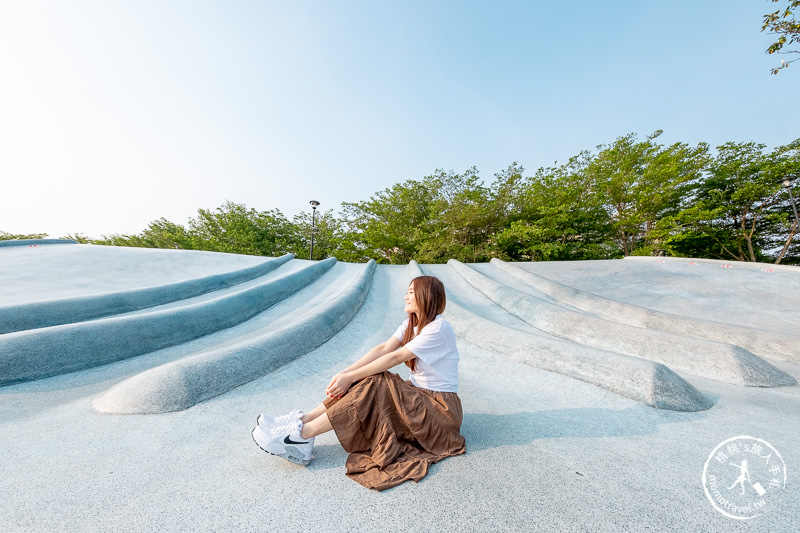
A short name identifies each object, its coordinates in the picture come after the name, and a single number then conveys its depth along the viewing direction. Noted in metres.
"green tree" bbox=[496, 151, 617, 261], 15.15
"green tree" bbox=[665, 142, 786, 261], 15.02
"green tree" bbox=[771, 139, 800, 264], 14.16
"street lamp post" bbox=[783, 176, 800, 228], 11.82
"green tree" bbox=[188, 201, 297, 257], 23.55
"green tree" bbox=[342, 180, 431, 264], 19.30
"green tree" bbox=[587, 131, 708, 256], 15.34
